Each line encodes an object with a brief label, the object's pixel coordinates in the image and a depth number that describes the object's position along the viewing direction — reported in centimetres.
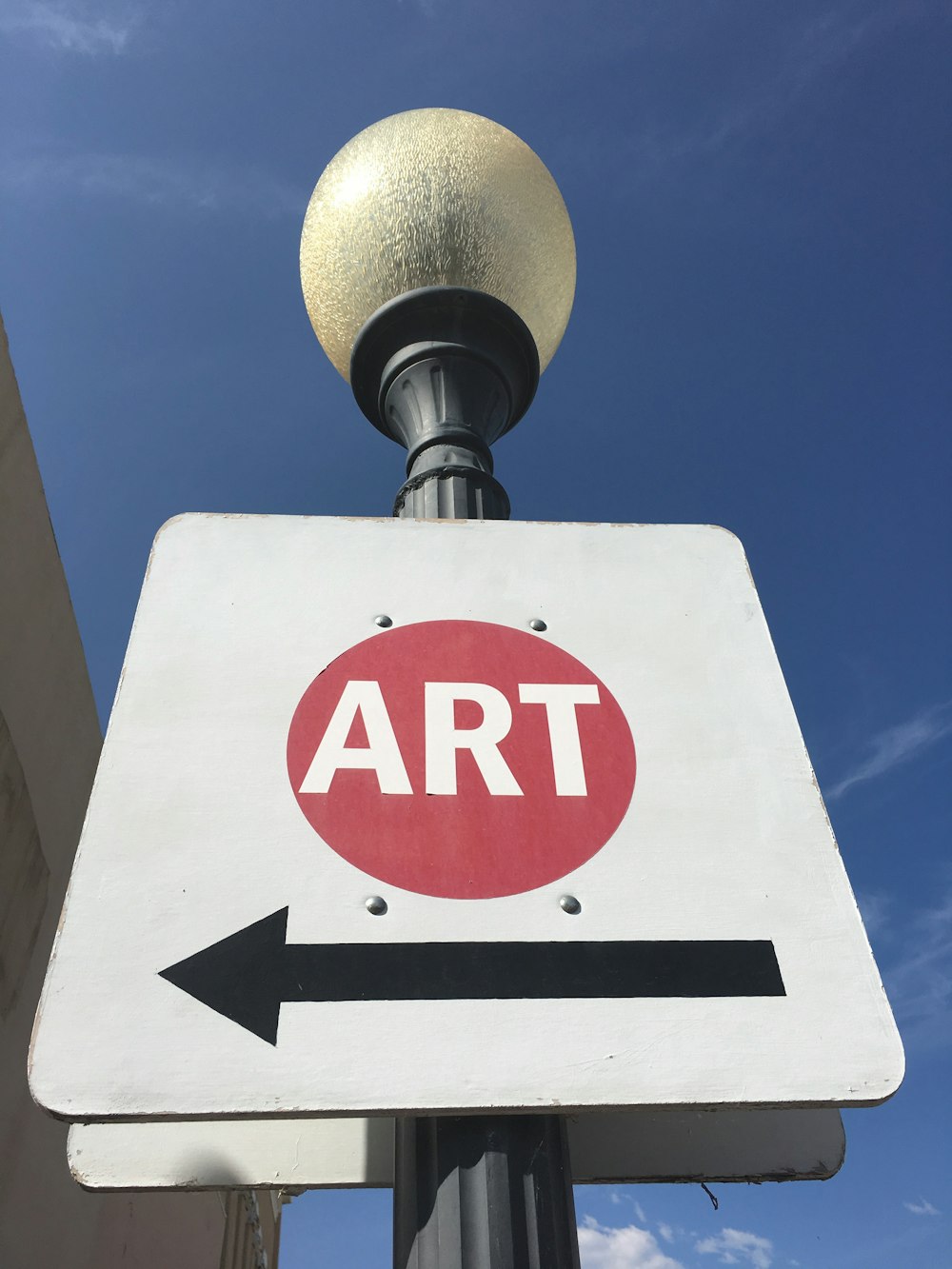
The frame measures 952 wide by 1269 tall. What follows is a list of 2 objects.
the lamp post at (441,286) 204
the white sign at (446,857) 99
